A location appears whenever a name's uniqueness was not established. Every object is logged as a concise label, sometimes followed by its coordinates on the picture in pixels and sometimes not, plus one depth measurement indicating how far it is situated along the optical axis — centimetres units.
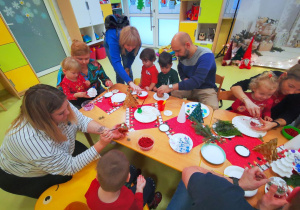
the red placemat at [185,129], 134
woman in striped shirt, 101
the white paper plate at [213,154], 115
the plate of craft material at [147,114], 157
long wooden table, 118
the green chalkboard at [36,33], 375
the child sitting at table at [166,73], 229
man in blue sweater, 191
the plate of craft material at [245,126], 135
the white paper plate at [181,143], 124
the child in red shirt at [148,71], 235
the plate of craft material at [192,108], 163
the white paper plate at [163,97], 192
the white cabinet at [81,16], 438
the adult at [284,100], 145
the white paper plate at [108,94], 200
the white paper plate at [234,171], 106
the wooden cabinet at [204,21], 416
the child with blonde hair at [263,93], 154
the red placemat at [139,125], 150
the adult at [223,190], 67
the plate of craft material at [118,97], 189
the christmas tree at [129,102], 176
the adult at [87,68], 205
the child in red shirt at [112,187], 89
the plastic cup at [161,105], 166
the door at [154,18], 561
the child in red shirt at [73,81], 199
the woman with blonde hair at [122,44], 217
